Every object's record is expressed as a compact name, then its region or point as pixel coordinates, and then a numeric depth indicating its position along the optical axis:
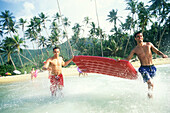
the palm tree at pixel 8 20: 28.85
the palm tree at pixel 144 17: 22.38
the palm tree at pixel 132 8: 26.64
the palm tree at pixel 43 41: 36.22
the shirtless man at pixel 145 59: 3.30
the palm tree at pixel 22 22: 34.19
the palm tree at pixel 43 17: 34.54
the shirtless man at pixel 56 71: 4.03
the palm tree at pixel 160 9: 23.20
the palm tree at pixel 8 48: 24.84
